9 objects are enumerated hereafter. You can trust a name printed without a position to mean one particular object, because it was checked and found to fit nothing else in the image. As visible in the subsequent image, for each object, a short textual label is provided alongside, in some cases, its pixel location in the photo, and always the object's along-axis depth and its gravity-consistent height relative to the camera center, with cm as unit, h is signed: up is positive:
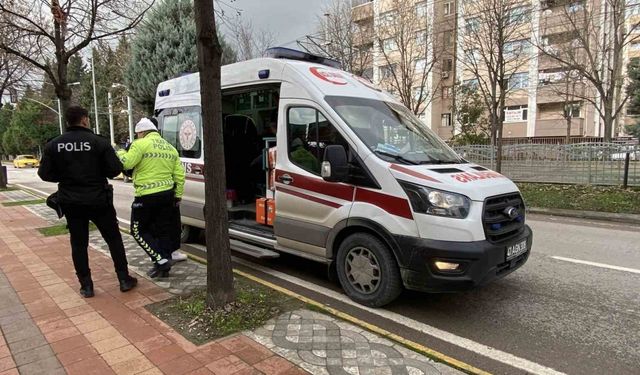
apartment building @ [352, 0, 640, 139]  1955 +455
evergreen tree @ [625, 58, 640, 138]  1415 +149
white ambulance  401 -52
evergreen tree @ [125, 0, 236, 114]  1659 +387
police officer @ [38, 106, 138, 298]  453 -35
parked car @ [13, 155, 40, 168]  5056 -152
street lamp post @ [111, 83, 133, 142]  2605 +190
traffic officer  523 -52
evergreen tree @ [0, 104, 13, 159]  6769 +442
